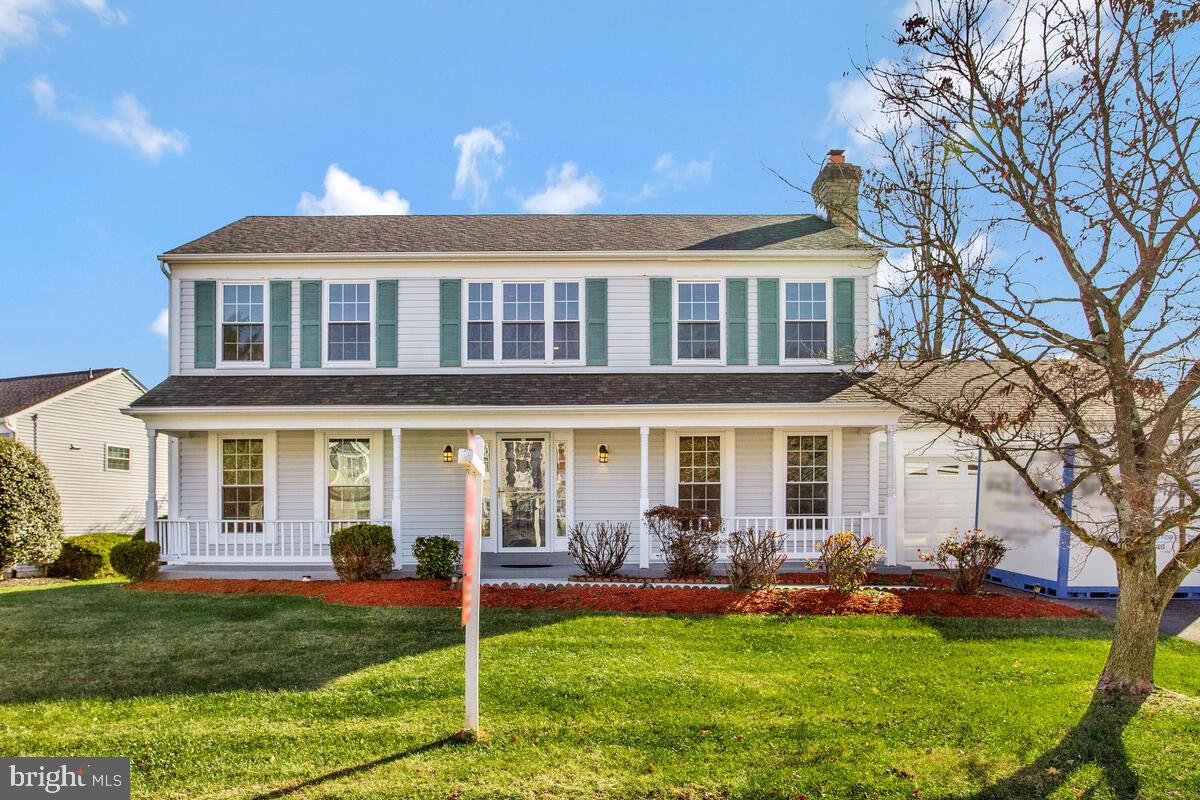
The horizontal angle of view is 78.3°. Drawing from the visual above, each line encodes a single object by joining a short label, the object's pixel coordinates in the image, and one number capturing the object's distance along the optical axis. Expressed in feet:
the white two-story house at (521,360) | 43.86
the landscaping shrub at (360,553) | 37.68
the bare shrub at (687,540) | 37.52
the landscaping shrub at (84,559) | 48.16
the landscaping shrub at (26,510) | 46.37
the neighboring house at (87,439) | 60.90
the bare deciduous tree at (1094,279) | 17.66
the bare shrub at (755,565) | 34.12
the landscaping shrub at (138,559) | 39.55
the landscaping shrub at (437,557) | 37.63
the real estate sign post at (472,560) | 16.58
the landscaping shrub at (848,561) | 33.37
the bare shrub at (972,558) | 33.96
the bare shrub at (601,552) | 38.09
